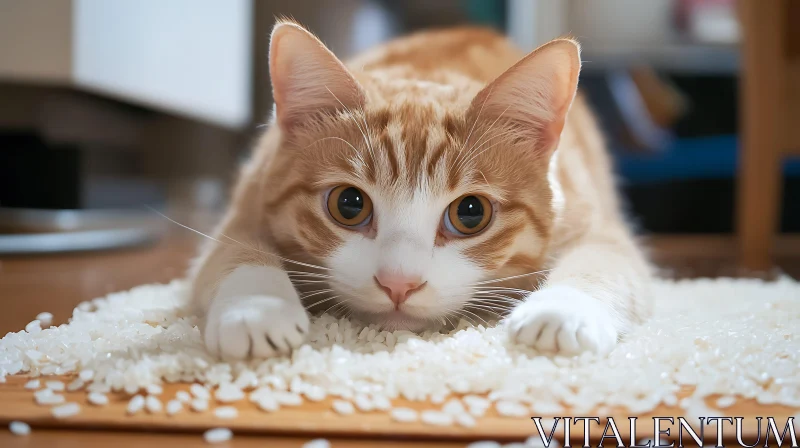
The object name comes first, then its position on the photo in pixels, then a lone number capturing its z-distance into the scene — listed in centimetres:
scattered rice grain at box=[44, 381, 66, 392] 27
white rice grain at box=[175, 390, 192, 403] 26
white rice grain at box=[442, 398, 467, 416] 26
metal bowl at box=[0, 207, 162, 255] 59
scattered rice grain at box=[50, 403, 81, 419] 26
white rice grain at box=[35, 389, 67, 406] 26
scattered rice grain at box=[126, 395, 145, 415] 26
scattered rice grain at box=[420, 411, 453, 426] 25
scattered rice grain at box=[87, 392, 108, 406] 26
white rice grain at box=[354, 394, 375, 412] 26
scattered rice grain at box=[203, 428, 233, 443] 25
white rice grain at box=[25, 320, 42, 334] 32
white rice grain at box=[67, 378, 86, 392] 27
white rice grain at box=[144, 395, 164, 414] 26
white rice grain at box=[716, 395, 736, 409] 27
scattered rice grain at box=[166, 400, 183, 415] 26
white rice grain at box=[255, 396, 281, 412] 26
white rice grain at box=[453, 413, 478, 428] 25
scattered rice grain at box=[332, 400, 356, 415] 26
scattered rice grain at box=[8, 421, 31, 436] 25
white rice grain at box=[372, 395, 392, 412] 26
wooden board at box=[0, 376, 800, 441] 25
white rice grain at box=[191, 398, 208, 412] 26
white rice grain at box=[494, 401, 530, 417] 26
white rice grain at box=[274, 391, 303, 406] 26
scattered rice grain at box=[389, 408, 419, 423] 26
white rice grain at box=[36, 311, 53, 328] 35
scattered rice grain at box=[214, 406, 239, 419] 26
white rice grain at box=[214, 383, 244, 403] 27
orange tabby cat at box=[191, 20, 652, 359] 30
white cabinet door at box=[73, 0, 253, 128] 58
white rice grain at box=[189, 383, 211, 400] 27
